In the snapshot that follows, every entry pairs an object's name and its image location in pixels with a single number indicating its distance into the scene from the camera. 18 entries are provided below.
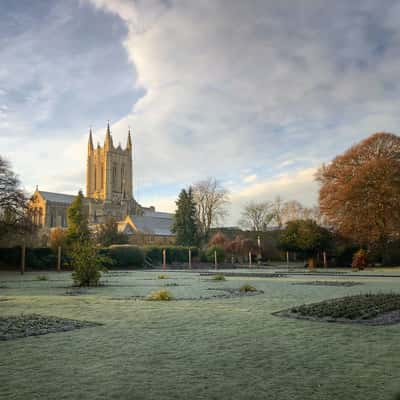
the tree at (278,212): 62.60
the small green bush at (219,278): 19.43
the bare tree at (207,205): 56.44
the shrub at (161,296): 10.71
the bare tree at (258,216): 62.69
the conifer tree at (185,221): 54.31
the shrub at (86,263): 16.02
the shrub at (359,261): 30.77
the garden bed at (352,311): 7.14
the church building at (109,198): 87.34
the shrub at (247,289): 13.09
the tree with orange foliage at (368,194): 32.47
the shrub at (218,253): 41.22
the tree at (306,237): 37.84
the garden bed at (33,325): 6.06
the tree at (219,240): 46.09
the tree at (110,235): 47.87
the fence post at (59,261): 32.39
